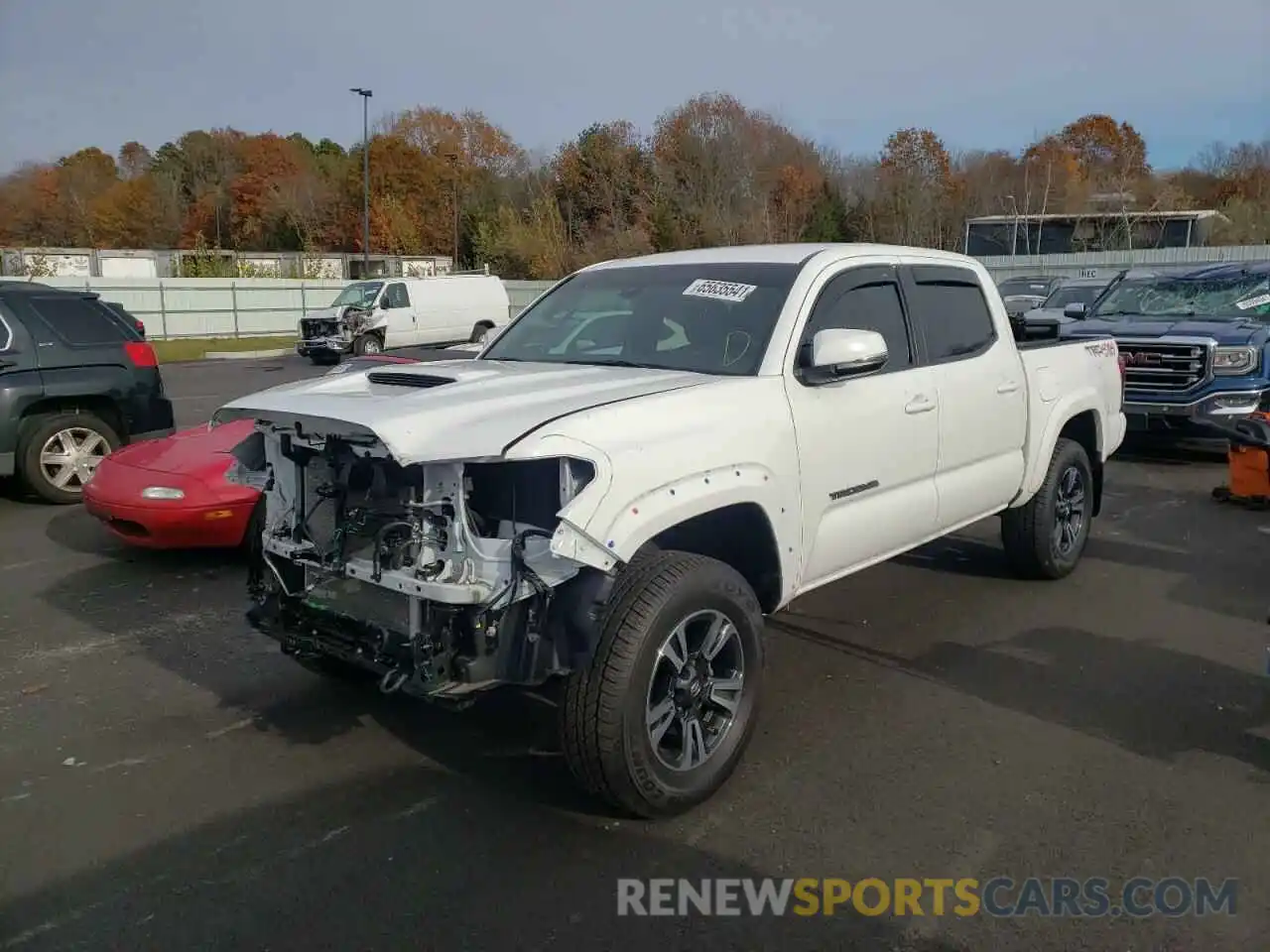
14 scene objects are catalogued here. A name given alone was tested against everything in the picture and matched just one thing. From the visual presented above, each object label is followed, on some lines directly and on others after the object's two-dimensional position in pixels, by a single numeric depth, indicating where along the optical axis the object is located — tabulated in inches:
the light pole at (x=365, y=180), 1747.8
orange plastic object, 275.9
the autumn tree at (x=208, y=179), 2797.7
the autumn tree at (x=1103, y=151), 2374.3
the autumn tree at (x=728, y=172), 1897.1
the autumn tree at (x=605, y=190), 2007.9
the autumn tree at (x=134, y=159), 3090.6
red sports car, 252.5
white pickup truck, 131.2
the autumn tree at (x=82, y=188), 2556.6
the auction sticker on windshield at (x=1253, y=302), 448.1
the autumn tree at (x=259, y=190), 2721.5
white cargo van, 978.1
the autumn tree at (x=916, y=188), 2052.2
